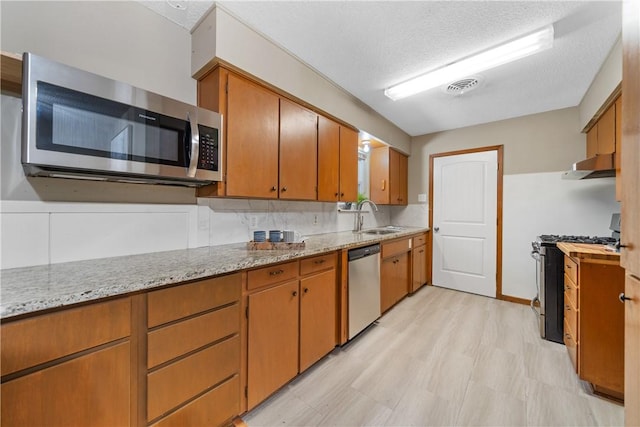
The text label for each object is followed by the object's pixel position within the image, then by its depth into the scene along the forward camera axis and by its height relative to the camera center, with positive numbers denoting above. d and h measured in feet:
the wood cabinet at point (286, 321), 4.61 -2.30
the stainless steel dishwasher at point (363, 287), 6.98 -2.21
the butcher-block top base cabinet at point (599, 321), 5.14 -2.28
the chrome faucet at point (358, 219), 10.29 -0.22
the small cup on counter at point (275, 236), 6.04 -0.56
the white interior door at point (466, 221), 11.13 -0.33
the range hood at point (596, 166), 6.36 +1.31
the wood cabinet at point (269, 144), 5.33 +1.80
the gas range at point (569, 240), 7.29 -0.77
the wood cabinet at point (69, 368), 2.43 -1.70
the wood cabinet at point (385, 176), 11.81 +1.85
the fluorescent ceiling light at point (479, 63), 5.49 +3.93
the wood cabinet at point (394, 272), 8.74 -2.27
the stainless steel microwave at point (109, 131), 3.17 +1.26
